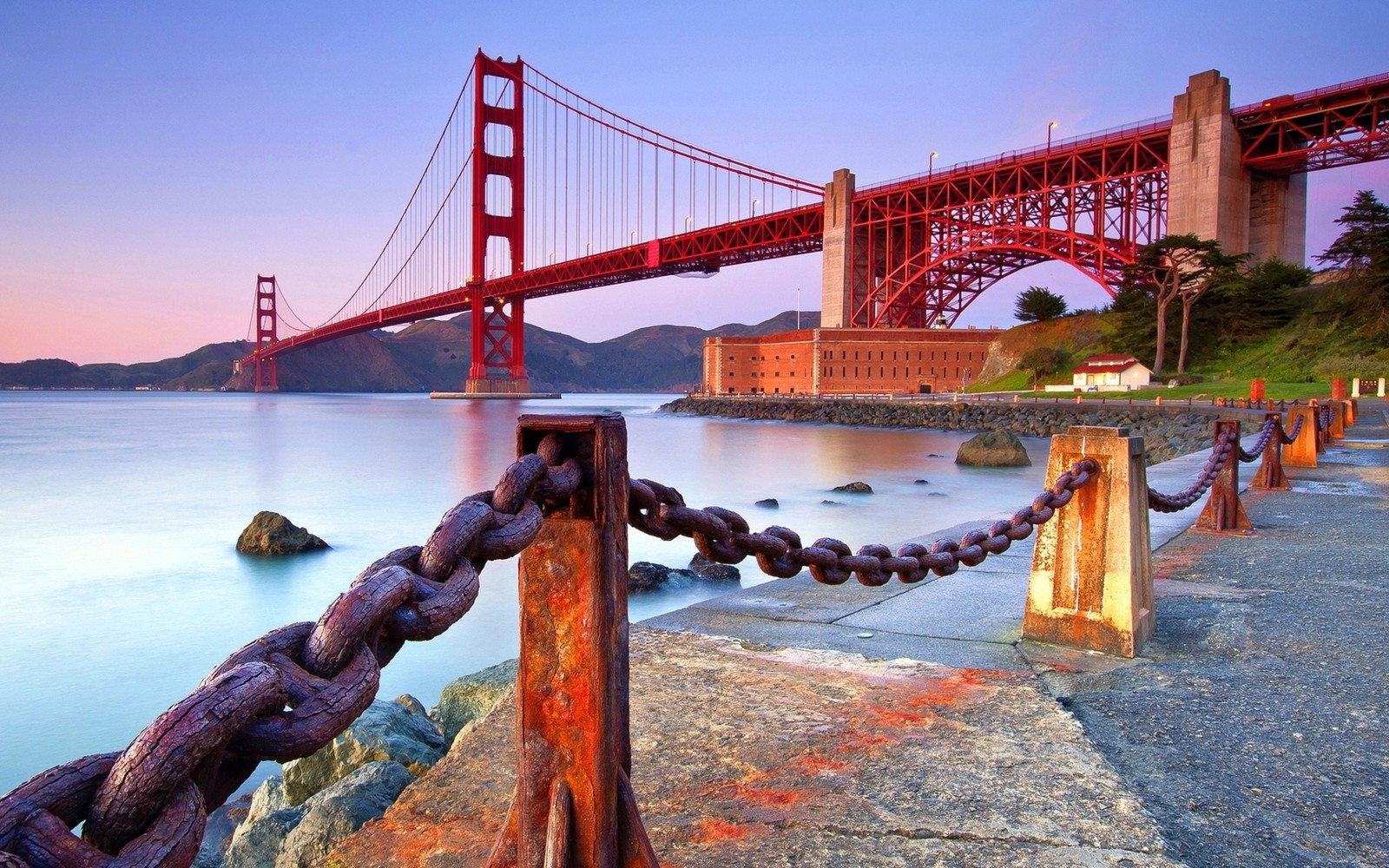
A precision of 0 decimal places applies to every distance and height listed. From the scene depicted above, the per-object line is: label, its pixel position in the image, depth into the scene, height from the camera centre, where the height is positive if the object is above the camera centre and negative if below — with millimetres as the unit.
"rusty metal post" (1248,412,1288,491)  7711 -583
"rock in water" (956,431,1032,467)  21328 -1270
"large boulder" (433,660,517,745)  3852 -1311
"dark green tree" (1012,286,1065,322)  51219 +5334
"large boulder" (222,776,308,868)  3119 -1569
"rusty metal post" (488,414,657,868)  1300 -395
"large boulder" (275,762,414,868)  2805 -1341
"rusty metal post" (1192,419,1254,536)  5570 -683
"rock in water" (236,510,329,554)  10711 -1730
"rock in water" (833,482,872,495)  16594 -1672
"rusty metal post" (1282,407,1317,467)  9961 -491
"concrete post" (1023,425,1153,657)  3123 -559
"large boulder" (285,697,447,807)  3562 -1445
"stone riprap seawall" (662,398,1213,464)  22766 -708
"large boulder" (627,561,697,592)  7406 -1498
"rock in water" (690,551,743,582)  7766 -1527
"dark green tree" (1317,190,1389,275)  31984 +5949
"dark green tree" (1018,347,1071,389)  46812 +1950
